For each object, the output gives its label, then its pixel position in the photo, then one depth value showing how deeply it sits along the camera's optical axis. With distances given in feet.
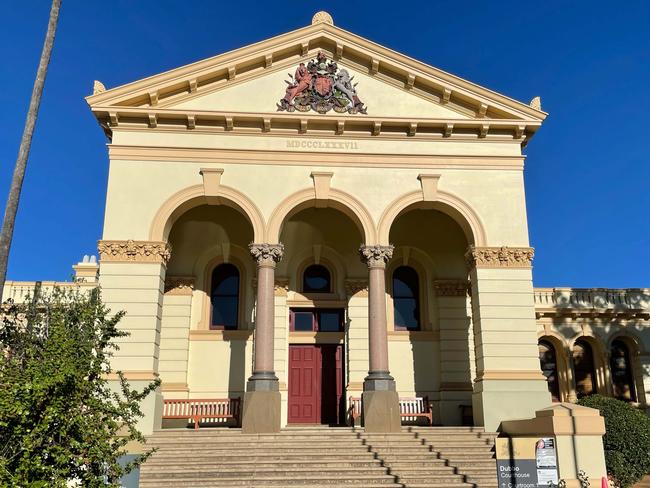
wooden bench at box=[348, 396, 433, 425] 61.16
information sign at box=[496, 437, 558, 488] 31.01
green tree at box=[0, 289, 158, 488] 23.88
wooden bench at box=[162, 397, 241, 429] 59.92
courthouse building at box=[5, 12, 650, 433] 57.11
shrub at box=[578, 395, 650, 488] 48.29
